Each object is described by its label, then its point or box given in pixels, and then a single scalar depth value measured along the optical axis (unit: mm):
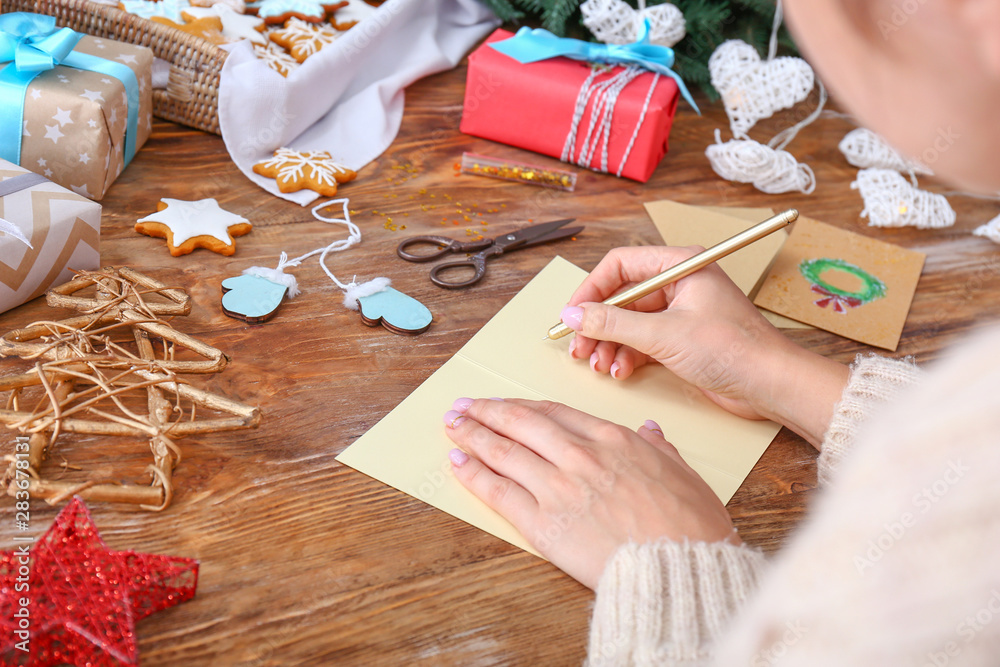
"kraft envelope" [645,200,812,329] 1060
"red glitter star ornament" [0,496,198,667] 528
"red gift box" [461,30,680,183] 1217
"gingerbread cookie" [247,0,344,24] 1284
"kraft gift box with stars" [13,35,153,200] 954
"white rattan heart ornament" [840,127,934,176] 1351
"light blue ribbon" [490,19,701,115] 1254
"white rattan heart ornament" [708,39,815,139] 1271
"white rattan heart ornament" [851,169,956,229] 1243
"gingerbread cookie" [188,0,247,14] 1256
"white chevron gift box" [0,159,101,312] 801
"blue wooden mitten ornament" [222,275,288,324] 883
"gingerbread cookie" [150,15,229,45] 1177
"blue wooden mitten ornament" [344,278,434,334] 907
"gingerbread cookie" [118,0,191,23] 1205
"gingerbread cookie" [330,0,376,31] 1334
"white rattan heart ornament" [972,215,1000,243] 1232
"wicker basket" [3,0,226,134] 1120
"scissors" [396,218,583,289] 1012
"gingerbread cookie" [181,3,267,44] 1219
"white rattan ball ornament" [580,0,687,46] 1320
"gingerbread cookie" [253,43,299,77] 1204
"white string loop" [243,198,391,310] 928
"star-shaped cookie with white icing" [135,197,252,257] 956
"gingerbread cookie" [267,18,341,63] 1249
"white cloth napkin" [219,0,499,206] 1129
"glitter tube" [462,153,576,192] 1215
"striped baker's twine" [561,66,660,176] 1211
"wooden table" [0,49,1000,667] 611
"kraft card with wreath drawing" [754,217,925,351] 1032
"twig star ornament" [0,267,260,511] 666
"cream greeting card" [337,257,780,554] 739
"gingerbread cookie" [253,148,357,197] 1096
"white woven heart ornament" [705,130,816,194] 1242
